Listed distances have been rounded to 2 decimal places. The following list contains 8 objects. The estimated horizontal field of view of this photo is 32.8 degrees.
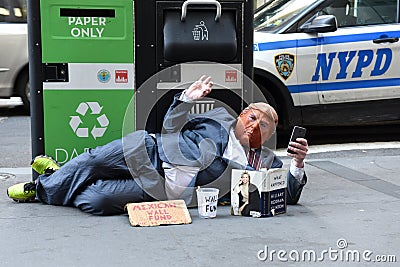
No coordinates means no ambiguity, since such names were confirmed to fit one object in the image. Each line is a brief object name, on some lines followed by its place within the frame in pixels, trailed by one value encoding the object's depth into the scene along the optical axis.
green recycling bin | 4.93
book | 4.39
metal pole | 4.92
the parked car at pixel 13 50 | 9.82
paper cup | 4.42
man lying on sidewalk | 4.54
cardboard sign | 4.32
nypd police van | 7.14
